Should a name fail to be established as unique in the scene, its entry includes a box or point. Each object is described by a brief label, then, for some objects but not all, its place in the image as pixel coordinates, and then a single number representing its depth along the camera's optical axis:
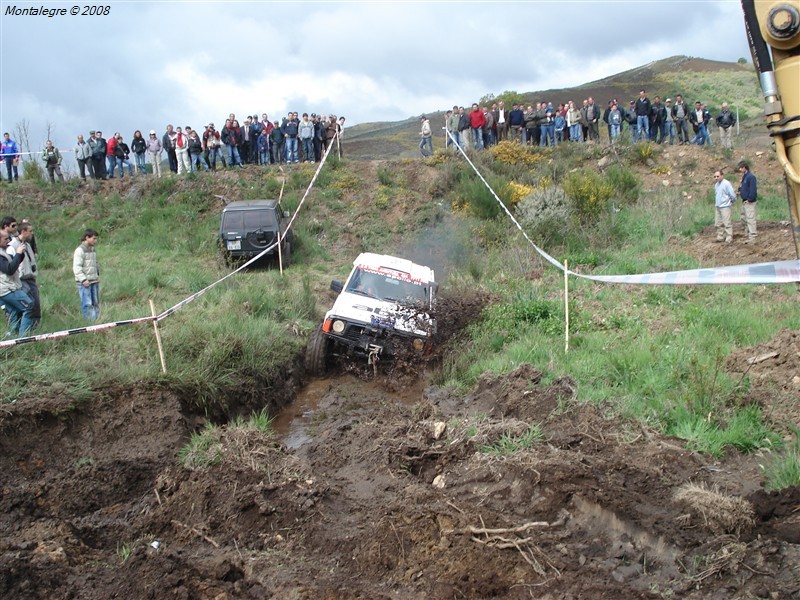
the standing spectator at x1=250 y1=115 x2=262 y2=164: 25.66
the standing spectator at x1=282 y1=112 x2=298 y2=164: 25.28
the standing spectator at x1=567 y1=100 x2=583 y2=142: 25.47
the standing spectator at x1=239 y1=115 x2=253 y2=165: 25.45
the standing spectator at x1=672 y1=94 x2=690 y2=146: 24.53
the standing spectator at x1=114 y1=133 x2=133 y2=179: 25.44
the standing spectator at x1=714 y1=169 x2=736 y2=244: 15.36
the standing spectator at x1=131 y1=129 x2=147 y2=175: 24.69
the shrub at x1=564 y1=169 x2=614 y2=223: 18.61
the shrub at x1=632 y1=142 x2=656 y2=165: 23.84
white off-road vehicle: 11.32
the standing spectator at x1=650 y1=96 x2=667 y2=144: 24.50
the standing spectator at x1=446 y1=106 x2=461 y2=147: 25.53
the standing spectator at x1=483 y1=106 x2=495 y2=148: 25.48
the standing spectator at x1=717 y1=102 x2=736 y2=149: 23.67
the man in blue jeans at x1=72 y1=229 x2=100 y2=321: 11.48
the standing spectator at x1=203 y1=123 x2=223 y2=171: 25.14
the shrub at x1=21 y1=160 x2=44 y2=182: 25.88
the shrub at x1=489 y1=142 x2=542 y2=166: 24.48
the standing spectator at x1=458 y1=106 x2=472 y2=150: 25.38
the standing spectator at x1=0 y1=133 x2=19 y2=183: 24.80
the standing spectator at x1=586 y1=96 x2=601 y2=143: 25.08
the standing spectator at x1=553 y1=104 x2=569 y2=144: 25.56
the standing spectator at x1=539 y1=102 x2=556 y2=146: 25.53
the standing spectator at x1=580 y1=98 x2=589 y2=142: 25.19
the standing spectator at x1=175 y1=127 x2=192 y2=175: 24.95
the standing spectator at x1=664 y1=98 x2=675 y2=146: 24.67
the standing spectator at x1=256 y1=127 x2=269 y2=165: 25.78
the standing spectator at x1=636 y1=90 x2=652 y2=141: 24.06
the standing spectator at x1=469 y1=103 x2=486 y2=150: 25.38
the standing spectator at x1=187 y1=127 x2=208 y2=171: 24.64
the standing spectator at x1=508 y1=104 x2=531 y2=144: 25.48
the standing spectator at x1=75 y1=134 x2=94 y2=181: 25.03
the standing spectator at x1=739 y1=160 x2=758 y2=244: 14.75
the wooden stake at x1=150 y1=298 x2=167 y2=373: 9.28
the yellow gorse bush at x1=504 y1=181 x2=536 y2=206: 21.34
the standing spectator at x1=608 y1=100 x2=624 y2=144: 24.83
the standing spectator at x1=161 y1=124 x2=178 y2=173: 24.89
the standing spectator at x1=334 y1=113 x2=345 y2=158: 26.61
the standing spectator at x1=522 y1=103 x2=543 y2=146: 25.69
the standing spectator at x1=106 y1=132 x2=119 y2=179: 25.33
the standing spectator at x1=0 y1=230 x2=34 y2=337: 9.46
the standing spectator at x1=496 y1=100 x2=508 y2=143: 25.62
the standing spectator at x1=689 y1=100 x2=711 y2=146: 24.55
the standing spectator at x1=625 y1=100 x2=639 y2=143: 24.59
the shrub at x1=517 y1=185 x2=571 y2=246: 17.78
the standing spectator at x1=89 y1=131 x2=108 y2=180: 24.88
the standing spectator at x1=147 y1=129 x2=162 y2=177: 25.11
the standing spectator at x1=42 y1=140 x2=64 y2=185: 24.95
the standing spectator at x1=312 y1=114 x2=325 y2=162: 25.81
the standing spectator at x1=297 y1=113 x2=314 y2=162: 25.44
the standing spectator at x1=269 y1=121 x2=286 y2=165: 25.59
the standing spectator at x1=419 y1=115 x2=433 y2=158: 26.42
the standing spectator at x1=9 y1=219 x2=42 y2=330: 9.97
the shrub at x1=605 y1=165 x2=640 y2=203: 20.98
